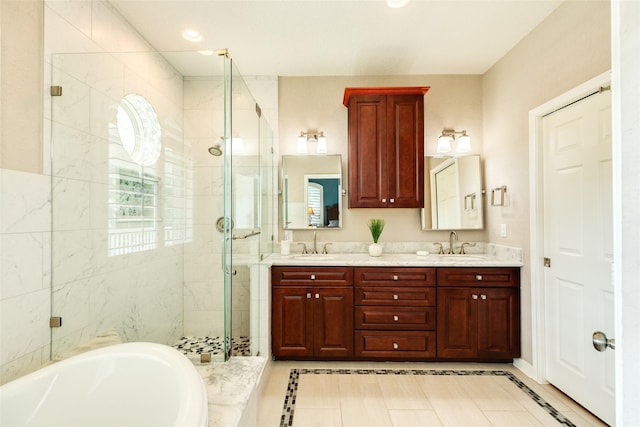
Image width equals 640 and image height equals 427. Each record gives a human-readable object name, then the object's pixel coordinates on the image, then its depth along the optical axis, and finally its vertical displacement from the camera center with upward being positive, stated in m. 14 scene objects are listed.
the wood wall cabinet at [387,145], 2.93 +0.70
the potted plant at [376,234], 2.97 -0.16
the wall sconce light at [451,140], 3.17 +0.78
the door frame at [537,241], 2.37 -0.19
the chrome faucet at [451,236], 3.17 -0.19
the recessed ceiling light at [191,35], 2.46 +1.49
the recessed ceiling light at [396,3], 2.06 +1.45
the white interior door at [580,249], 1.84 -0.21
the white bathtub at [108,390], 1.12 -0.68
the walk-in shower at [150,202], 1.70 +0.10
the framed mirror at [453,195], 3.13 +0.23
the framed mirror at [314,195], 3.20 +0.24
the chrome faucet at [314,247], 3.19 -0.30
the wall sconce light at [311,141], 3.19 +0.80
